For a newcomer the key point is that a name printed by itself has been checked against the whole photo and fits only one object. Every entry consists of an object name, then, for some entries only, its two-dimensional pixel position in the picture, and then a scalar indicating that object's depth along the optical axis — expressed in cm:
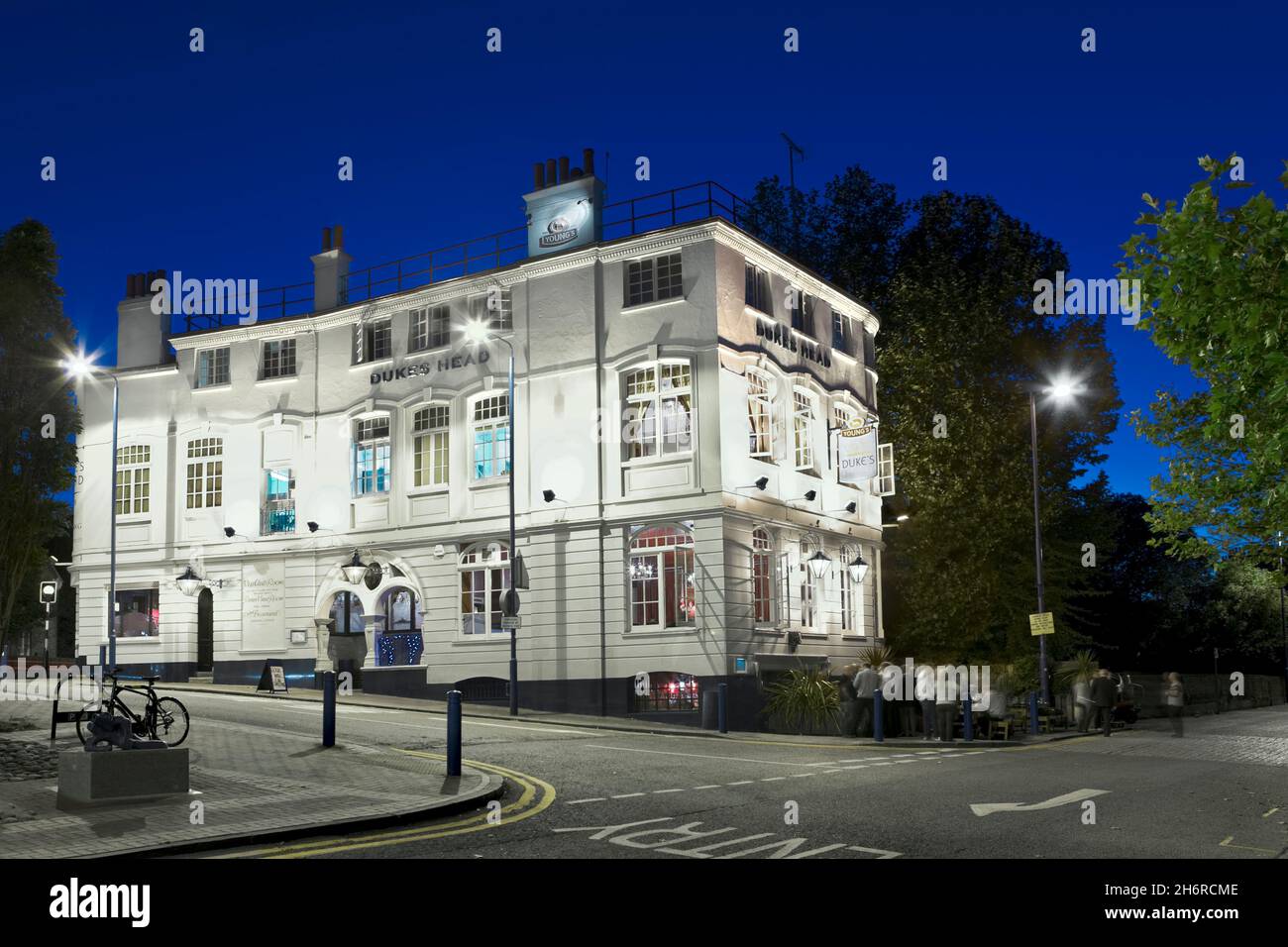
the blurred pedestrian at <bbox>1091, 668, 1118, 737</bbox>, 2831
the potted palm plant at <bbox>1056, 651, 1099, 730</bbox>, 2895
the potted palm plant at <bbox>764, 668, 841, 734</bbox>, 2625
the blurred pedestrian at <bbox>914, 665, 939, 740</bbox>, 2464
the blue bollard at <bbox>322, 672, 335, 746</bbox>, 1795
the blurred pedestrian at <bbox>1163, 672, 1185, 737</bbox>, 2794
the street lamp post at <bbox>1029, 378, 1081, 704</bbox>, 2992
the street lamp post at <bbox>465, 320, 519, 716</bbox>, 2745
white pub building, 2952
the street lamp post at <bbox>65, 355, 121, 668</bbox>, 3362
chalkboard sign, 3047
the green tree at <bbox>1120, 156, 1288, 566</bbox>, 1515
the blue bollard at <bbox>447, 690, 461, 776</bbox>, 1452
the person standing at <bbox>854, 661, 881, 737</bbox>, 2497
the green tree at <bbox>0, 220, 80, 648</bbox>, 1919
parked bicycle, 1403
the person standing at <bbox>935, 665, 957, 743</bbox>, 2408
